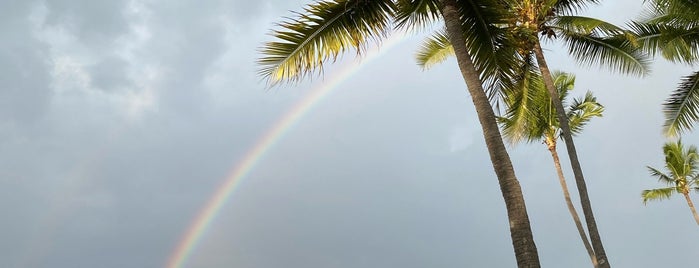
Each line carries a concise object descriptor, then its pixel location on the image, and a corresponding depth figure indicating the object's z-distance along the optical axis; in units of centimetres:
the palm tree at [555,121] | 2154
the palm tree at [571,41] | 1582
